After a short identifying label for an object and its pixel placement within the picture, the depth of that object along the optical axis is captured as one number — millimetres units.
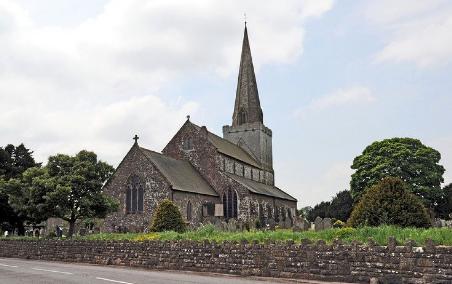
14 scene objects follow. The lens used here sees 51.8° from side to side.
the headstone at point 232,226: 26591
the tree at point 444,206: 53219
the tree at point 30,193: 28688
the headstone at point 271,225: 28045
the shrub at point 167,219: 29172
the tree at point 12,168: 38469
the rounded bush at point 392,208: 16734
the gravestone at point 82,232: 29750
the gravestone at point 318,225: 20594
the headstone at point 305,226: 20762
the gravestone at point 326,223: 20452
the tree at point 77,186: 28344
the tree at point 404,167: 51281
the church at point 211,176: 42156
